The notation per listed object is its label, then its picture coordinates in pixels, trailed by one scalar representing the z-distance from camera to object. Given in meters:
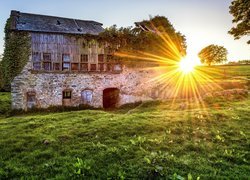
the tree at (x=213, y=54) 54.93
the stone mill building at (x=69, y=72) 19.10
